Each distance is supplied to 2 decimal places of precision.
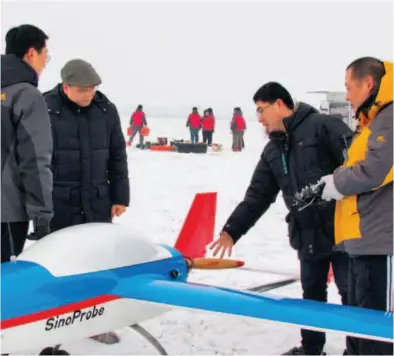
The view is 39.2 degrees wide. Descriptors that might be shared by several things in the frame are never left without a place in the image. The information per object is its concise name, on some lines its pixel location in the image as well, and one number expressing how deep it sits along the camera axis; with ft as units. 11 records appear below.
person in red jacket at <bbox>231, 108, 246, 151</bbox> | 73.77
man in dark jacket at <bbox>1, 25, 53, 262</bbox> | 10.69
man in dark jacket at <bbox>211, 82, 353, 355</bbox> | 11.58
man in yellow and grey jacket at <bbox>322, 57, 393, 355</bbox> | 8.86
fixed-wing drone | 8.80
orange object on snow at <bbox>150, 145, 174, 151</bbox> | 68.59
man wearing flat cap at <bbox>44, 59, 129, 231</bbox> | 12.50
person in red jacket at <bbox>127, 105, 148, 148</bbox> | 76.18
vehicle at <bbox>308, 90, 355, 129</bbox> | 68.91
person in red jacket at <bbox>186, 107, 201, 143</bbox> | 78.89
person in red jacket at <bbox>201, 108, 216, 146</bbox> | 77.77
